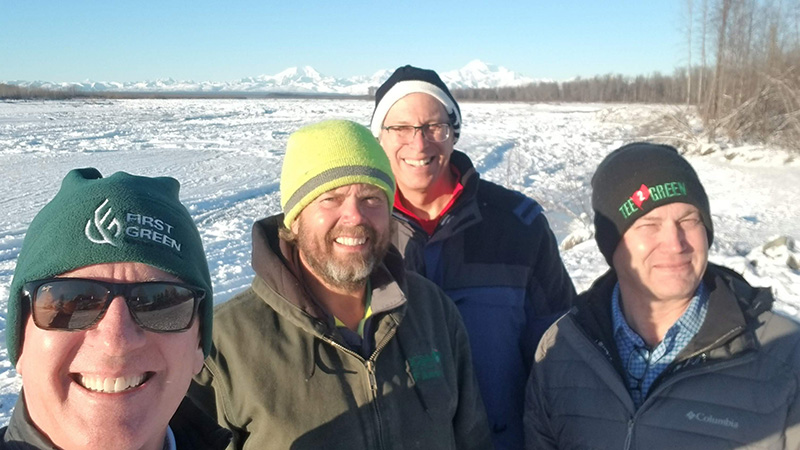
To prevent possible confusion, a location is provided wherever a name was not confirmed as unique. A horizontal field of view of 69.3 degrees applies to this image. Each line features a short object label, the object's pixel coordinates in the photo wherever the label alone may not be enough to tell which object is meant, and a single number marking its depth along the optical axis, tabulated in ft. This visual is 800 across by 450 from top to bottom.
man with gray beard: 6.12
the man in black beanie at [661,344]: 6.42
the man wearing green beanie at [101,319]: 3.97
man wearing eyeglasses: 8.52
